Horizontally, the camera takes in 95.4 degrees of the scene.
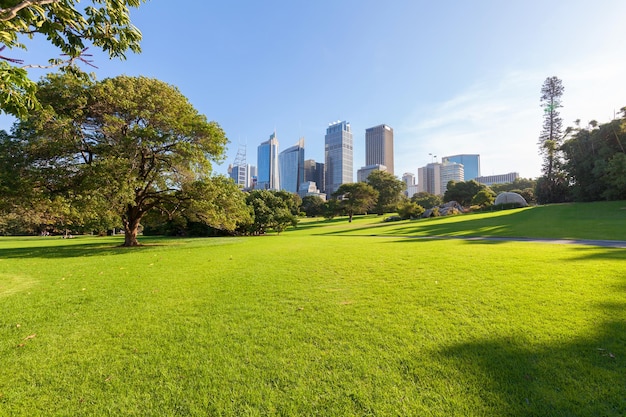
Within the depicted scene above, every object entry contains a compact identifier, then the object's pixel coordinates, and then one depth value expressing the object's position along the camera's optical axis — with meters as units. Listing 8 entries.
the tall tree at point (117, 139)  11.51
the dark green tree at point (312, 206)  73.54
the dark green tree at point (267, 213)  28.45
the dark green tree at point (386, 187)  61.69
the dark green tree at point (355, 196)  51.34
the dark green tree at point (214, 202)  14.48
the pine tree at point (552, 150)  46.37
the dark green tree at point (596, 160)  31.24
